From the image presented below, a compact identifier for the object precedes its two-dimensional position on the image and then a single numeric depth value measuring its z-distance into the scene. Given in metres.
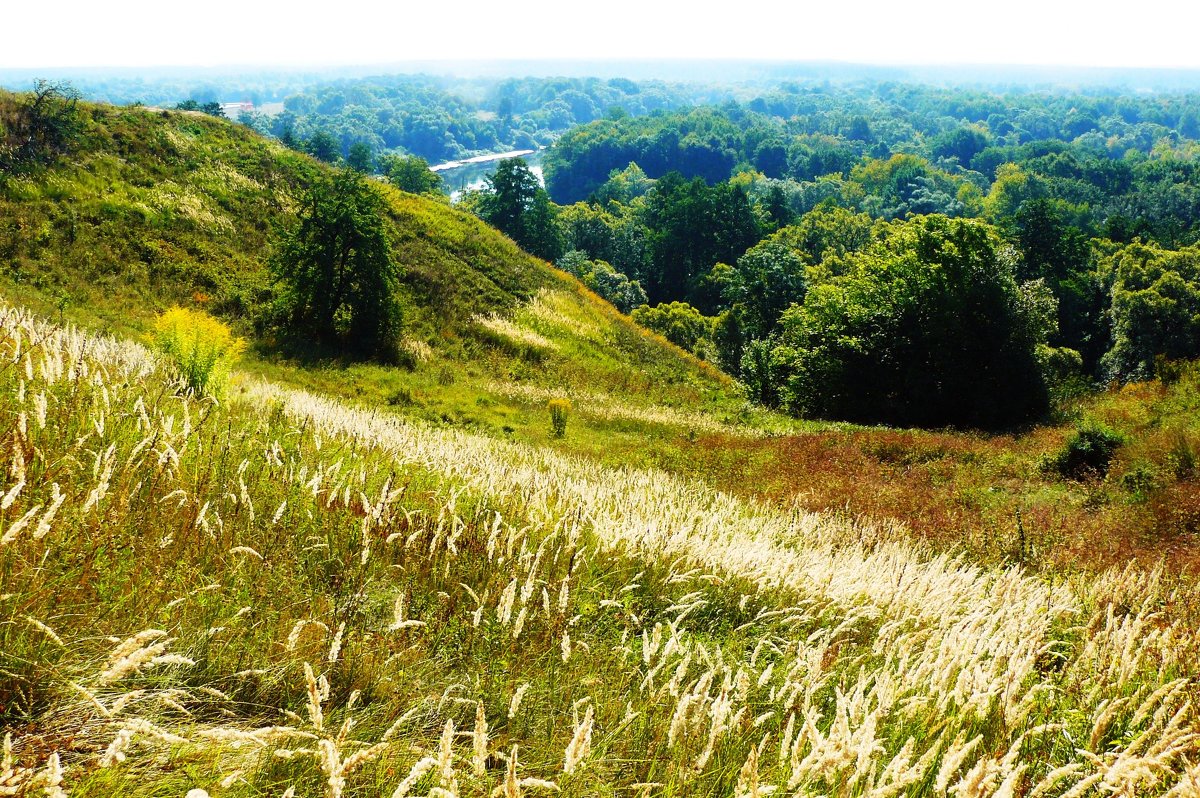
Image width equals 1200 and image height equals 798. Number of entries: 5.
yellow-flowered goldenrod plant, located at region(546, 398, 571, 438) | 18.55
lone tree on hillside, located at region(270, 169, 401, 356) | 23.12
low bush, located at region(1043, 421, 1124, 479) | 14.86
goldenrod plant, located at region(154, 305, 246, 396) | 8.89
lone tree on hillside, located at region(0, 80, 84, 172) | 25.33
